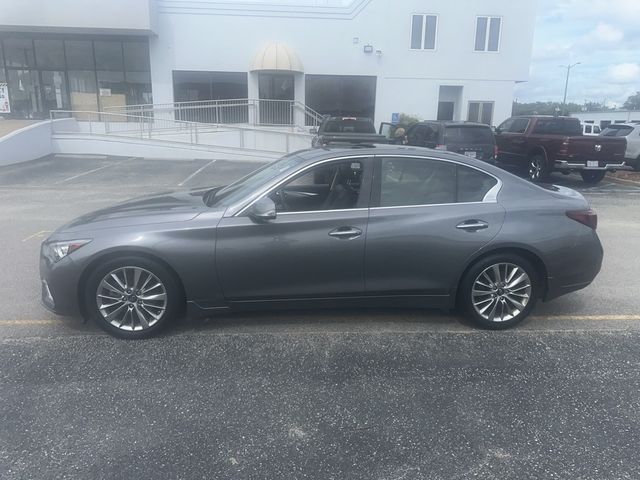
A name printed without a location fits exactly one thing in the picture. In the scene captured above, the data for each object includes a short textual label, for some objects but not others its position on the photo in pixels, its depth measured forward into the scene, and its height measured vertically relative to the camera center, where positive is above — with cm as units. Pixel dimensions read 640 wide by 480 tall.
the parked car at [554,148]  1335 -96
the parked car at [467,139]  1239 -68
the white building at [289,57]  2238 +210
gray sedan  412 -111
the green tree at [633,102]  7531 +178
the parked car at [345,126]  1399 -52
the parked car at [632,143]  1730 -97
